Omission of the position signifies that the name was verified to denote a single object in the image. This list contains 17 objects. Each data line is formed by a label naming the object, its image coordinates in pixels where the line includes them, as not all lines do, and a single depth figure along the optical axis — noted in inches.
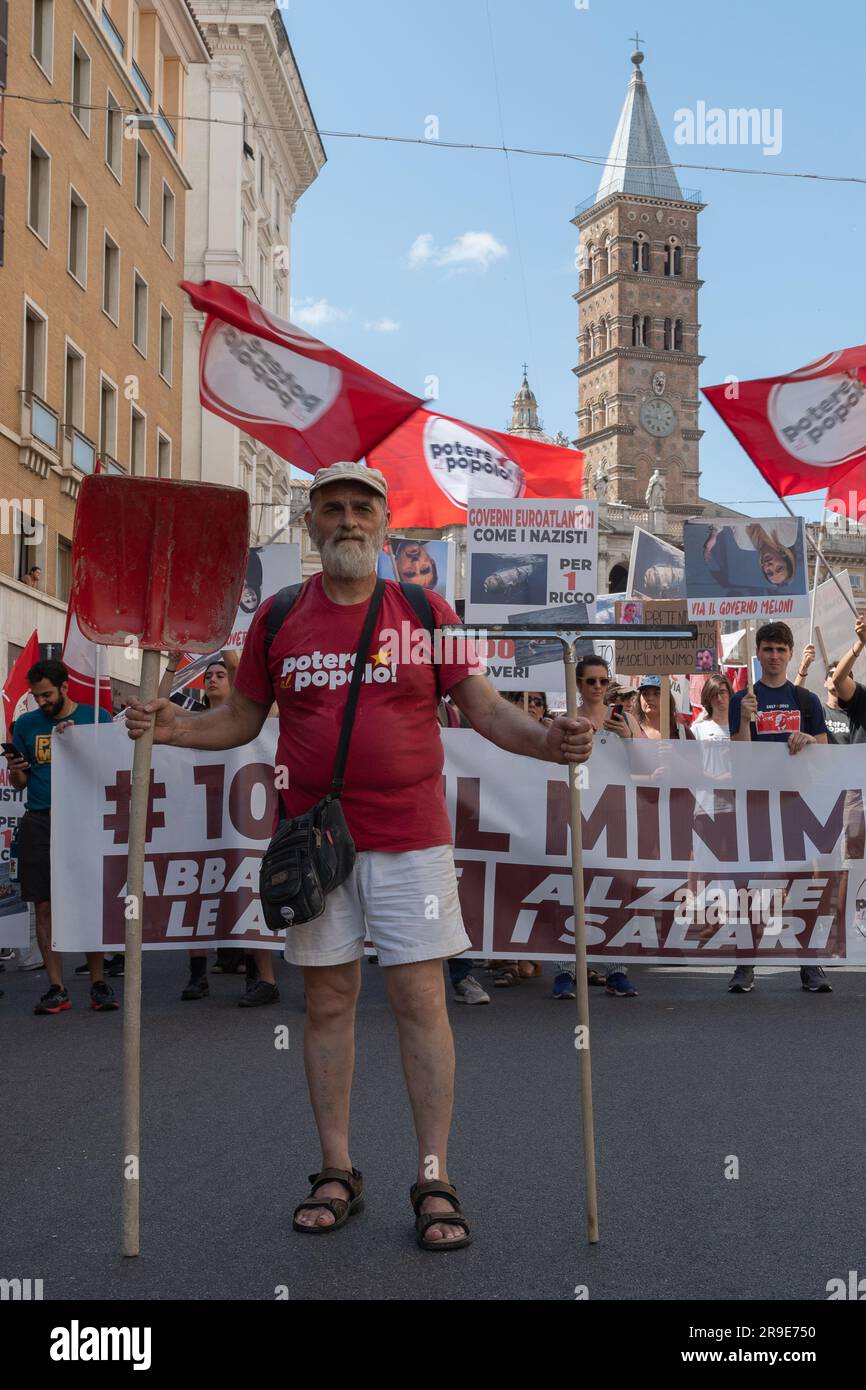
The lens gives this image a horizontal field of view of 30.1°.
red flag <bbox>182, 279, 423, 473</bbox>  415.8
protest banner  344.5
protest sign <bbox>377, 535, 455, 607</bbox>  590.6
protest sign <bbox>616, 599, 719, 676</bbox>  482.9
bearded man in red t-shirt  173.2
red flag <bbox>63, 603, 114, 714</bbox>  388.5
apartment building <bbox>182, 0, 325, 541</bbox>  1641.2
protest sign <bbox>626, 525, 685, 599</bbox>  698.8
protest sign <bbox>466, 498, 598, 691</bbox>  478.0
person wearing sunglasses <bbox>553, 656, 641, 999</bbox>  348.2
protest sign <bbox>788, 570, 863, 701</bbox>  652.7
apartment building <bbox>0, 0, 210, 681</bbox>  967.0
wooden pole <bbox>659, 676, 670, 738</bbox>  444.5
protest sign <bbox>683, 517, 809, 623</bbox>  503.5
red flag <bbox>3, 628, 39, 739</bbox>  495.5
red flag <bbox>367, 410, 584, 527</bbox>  529.7
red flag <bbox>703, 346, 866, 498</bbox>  426.0
